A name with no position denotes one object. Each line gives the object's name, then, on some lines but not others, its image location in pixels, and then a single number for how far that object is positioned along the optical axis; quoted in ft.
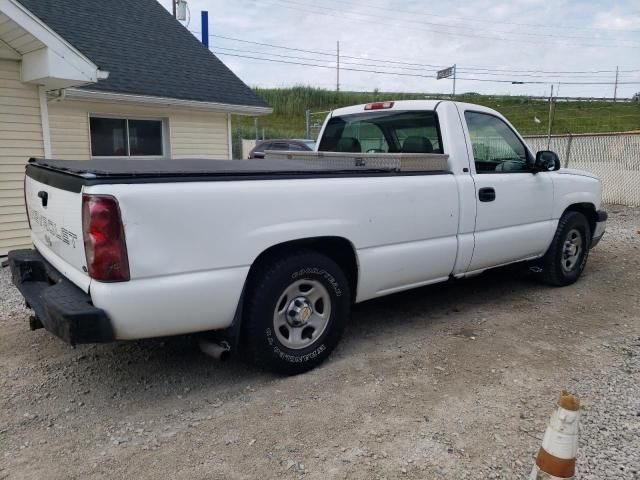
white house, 23.71
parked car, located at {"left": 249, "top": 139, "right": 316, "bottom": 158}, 59.38
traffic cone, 6.94
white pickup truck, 9.53
